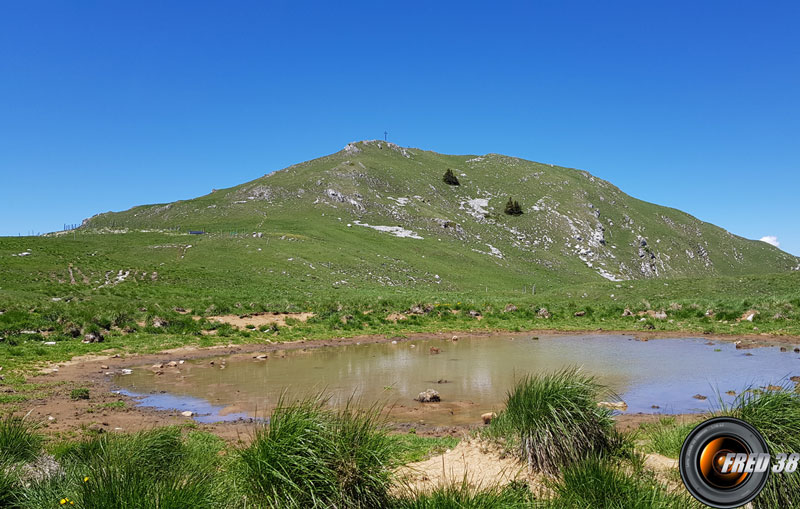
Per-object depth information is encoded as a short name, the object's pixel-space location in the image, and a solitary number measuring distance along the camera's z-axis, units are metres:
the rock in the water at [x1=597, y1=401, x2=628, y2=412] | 12.96
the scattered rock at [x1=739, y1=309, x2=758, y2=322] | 31.41
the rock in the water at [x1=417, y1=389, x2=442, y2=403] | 14.73
